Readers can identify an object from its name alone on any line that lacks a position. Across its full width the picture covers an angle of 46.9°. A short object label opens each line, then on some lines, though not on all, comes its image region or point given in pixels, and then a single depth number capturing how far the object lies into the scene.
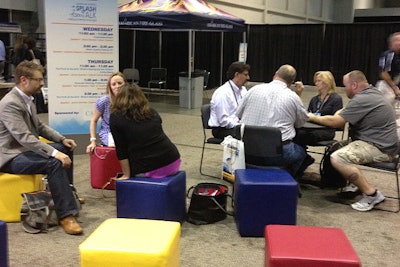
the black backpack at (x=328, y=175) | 4.28
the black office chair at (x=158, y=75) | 11.10
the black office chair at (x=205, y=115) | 4.58
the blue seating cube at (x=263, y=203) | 3.06
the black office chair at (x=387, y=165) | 3.59
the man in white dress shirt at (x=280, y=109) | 3.62
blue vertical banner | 4.88
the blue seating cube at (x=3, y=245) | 2.16
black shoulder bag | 3.34
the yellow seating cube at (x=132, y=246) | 2.00
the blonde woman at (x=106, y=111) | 3.84
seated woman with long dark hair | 3.07
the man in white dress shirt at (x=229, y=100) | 4.36
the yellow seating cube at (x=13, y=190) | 3.24
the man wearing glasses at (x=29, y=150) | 3.12
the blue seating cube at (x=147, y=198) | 3.03
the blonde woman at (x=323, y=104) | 4.19
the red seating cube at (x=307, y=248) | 2.01
